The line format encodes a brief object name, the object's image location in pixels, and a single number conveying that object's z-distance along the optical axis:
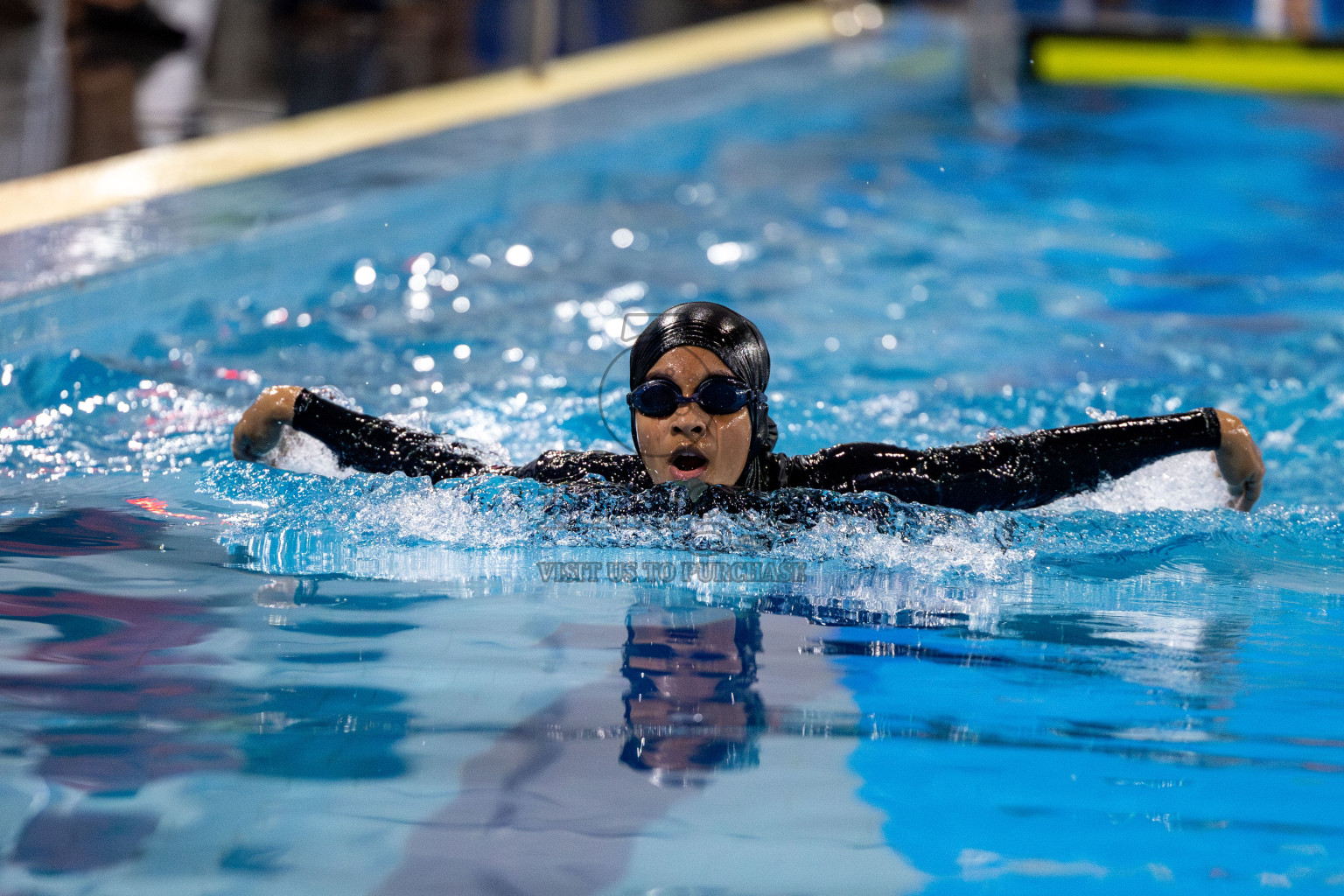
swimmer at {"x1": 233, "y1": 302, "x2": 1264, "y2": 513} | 6.42
